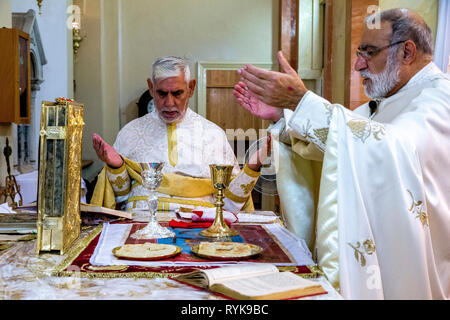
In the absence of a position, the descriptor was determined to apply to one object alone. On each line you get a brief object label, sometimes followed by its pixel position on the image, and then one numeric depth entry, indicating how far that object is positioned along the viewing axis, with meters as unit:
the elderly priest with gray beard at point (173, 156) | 2.67
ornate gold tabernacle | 1.43
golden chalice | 1.71
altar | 1.09
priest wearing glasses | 1.42
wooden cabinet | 4.11
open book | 1.03
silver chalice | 1.73
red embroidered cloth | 1.24
